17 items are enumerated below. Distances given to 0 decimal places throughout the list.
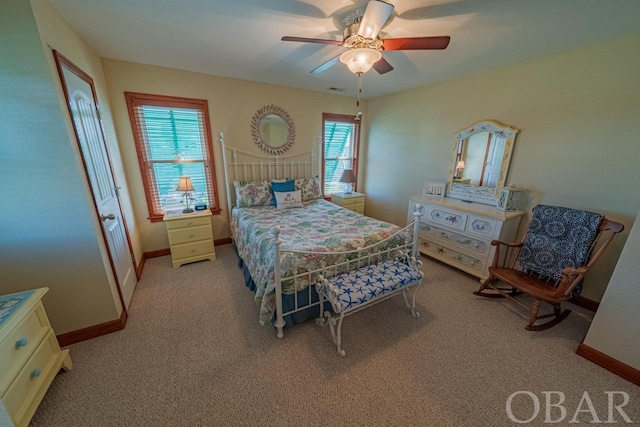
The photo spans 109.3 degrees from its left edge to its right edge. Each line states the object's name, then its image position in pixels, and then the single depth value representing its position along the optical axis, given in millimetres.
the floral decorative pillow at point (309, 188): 3766
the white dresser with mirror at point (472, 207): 2643
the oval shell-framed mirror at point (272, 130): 3571
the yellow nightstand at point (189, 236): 2951
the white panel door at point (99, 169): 1739
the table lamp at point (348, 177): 4160
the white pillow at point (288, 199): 3385
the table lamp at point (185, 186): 3014
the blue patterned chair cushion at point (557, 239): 2055
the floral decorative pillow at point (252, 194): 3398
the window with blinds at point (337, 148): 4312
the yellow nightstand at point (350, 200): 4207
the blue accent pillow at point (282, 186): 3541
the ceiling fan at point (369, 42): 1470
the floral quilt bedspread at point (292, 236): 1887
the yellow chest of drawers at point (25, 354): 1170
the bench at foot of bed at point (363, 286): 1731
